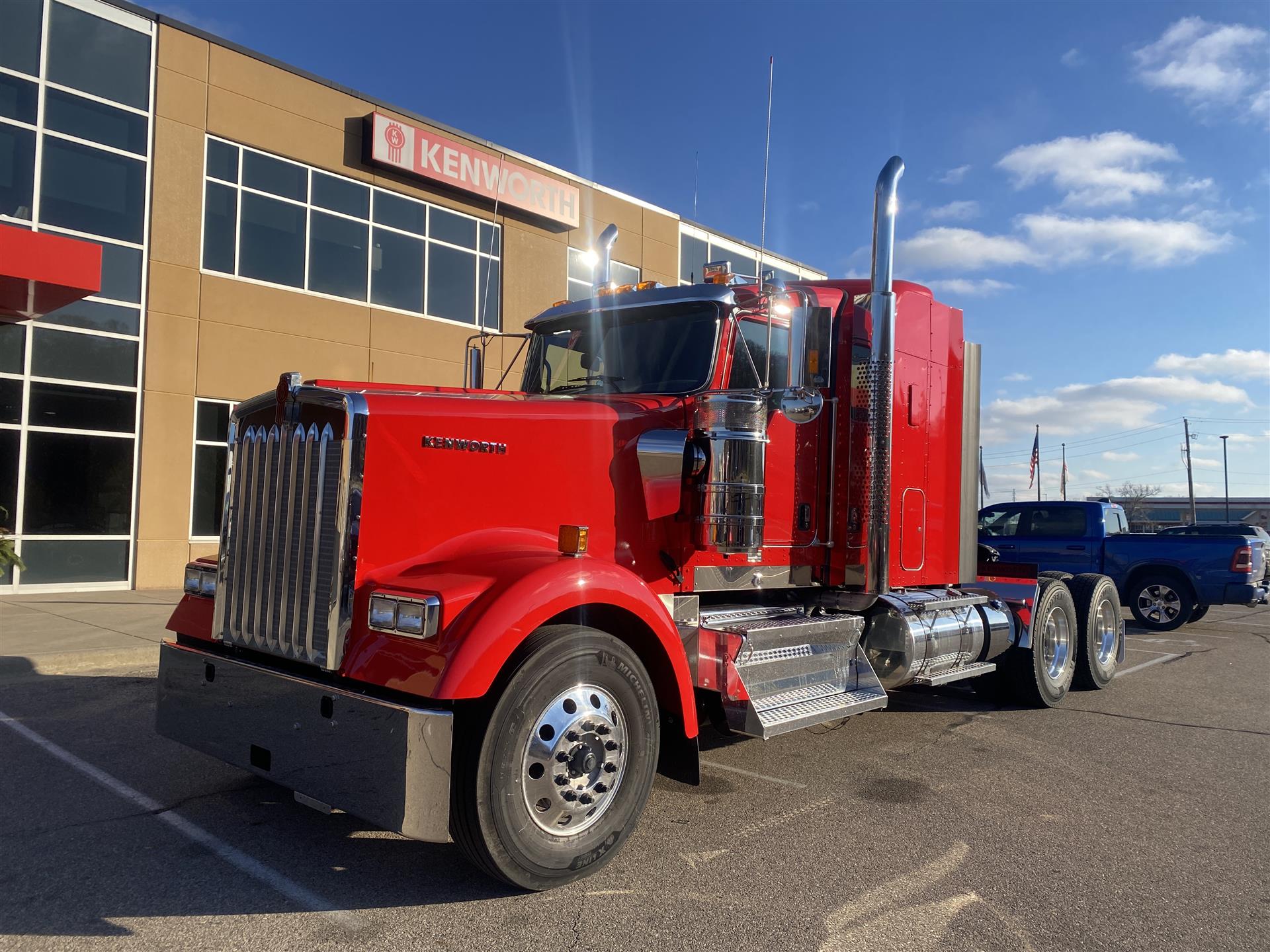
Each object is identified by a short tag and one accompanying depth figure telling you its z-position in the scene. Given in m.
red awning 9.88
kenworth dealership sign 15.49
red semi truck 3.27
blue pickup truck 13.02
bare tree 74.25
